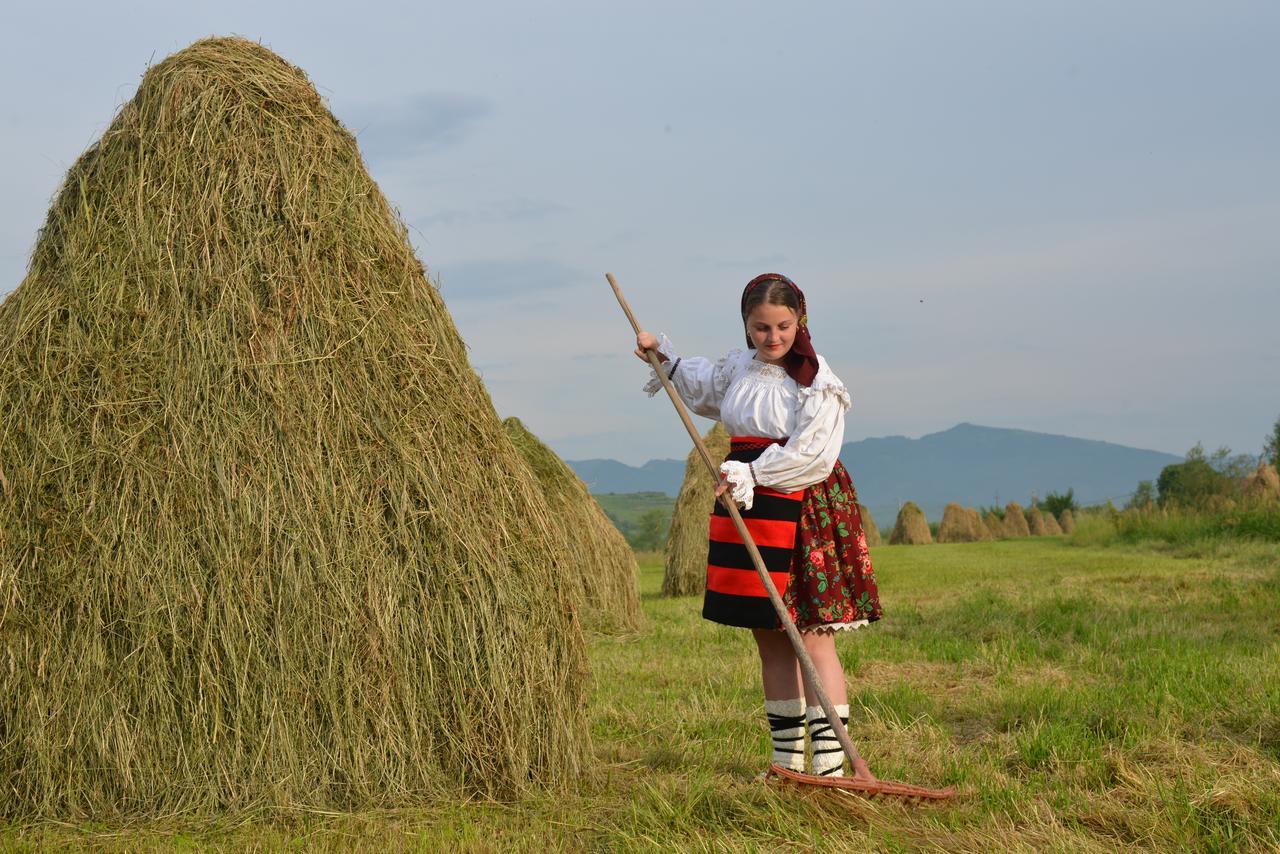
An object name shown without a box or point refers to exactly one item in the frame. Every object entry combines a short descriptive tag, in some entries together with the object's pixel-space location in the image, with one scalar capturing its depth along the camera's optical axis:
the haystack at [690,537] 16.28
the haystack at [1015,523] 33.47
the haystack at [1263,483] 24.75
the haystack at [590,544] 11.71
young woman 4.42
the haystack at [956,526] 32.94
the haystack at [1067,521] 33.25
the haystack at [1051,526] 33.47
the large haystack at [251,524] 4.42
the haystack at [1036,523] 33.62
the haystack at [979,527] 32.81
